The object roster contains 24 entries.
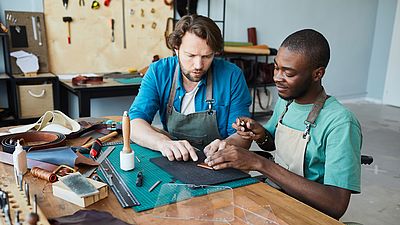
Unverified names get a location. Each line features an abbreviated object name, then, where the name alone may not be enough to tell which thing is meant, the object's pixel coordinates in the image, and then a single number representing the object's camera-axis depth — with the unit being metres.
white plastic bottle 1.32
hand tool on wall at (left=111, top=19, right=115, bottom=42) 4.22
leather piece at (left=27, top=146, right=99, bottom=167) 1.41
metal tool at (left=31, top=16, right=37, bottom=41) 3.75
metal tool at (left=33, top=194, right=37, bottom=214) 1.00
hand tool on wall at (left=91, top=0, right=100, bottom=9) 4.06
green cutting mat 1.18
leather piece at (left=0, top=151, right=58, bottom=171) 1.37
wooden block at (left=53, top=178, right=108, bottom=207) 1.12
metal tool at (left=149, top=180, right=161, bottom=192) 1.26
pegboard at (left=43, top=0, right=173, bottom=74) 3.95
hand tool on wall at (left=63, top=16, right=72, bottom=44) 3.92
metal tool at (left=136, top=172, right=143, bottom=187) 1.28
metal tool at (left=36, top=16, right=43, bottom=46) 3.78
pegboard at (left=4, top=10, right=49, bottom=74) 3.66
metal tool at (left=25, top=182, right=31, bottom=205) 1.08
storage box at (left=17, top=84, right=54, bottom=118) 3.53
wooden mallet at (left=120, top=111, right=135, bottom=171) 1.40
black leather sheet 1.33
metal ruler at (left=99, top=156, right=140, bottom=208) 1.16
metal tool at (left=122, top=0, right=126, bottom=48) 4.24
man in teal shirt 1.28
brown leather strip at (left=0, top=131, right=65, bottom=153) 1.57
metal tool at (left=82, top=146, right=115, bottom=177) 1.38
